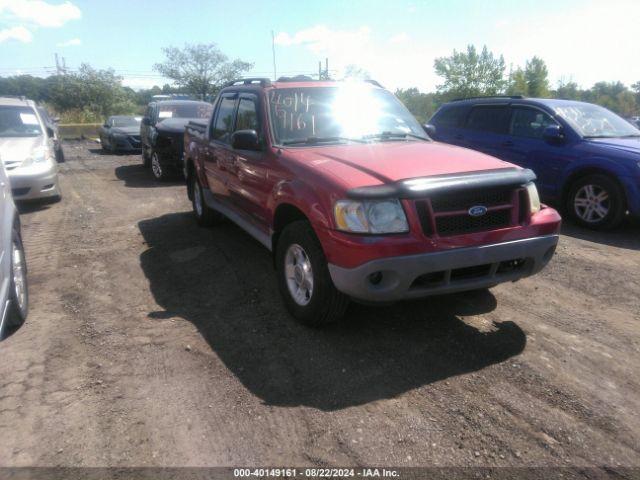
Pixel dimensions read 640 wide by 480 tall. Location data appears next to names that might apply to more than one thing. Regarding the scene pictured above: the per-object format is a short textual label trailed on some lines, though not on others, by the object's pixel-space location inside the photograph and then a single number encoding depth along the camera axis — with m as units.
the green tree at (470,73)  51.16
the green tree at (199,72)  55.53
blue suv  6.30
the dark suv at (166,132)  10.29
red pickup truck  3.03
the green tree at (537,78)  53.41
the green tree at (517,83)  53.22
